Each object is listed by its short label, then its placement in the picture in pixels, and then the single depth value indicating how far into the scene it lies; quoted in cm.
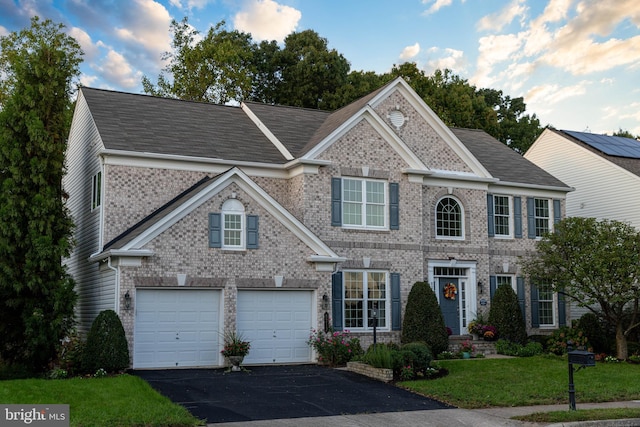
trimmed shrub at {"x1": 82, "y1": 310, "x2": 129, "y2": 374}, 1786
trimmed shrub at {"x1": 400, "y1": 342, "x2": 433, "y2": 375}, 1848
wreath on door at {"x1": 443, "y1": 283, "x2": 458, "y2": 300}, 2580
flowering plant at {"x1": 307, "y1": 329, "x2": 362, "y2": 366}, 2078
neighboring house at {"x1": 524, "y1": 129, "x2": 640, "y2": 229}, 3151
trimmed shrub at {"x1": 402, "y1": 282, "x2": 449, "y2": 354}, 2302
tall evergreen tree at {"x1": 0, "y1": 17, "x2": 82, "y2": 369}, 1928
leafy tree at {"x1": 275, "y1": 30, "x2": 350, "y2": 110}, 4784
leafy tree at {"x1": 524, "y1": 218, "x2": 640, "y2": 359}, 2277
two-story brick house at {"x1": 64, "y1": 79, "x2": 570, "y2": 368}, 1983
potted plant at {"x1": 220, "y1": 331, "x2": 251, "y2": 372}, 1922
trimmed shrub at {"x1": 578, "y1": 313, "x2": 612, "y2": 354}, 2511
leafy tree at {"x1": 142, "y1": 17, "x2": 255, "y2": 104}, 4272
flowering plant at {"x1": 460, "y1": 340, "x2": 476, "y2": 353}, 2378
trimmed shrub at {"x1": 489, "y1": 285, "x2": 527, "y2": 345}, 2516
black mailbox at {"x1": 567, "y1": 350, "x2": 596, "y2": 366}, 1376
